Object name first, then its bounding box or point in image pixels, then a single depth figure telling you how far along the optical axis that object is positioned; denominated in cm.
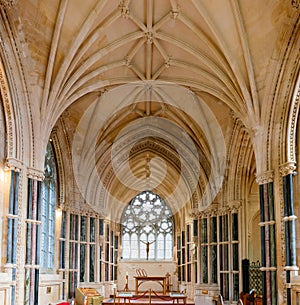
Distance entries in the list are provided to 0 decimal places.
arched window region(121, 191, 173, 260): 3372
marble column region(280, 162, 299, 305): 1342
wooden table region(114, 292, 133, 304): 1958
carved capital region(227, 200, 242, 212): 1972
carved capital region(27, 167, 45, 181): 1470
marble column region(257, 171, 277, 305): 1418
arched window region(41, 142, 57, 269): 1825
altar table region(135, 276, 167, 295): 2589
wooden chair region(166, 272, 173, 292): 3081
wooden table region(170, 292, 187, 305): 1942
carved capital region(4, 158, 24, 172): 1372
